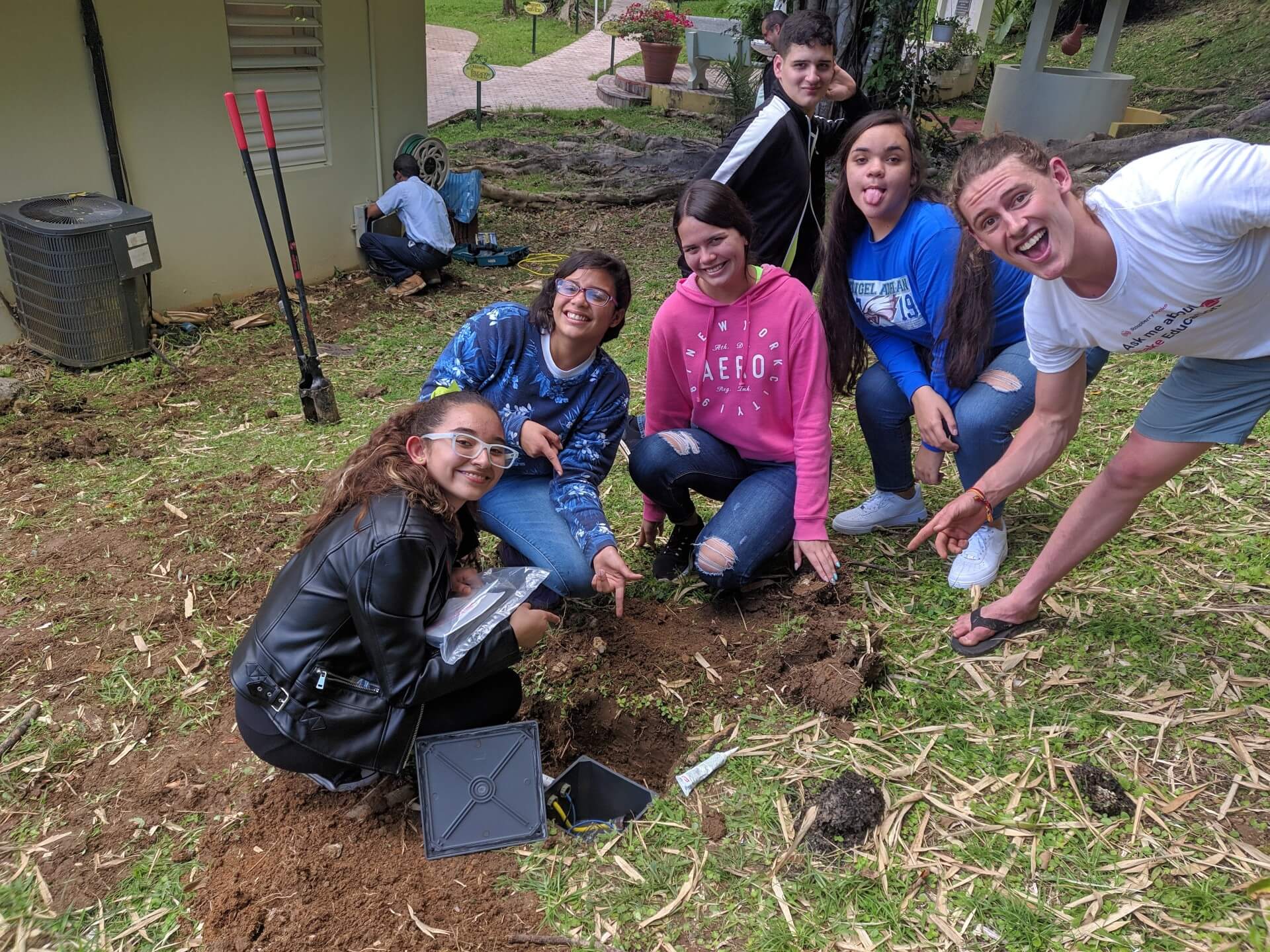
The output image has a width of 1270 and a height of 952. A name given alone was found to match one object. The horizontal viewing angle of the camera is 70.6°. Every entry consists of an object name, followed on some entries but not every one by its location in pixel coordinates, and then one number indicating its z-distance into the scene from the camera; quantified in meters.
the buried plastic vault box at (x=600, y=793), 2.54
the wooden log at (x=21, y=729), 2.76
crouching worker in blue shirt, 7.61
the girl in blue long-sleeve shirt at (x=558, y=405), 3.00
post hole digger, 4.82
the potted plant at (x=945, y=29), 17.14
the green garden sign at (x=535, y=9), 16.20
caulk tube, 2.57
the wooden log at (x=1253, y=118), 8.49
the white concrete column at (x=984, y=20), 19.02
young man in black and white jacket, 3.76
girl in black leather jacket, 2.21
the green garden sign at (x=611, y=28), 15.29
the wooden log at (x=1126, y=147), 8.19
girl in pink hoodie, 3.09
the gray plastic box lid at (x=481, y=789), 2.40
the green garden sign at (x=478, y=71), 11.26
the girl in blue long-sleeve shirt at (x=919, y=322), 3.10
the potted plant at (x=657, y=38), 17.16
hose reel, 8.17
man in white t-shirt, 2.15
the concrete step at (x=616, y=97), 16.62
